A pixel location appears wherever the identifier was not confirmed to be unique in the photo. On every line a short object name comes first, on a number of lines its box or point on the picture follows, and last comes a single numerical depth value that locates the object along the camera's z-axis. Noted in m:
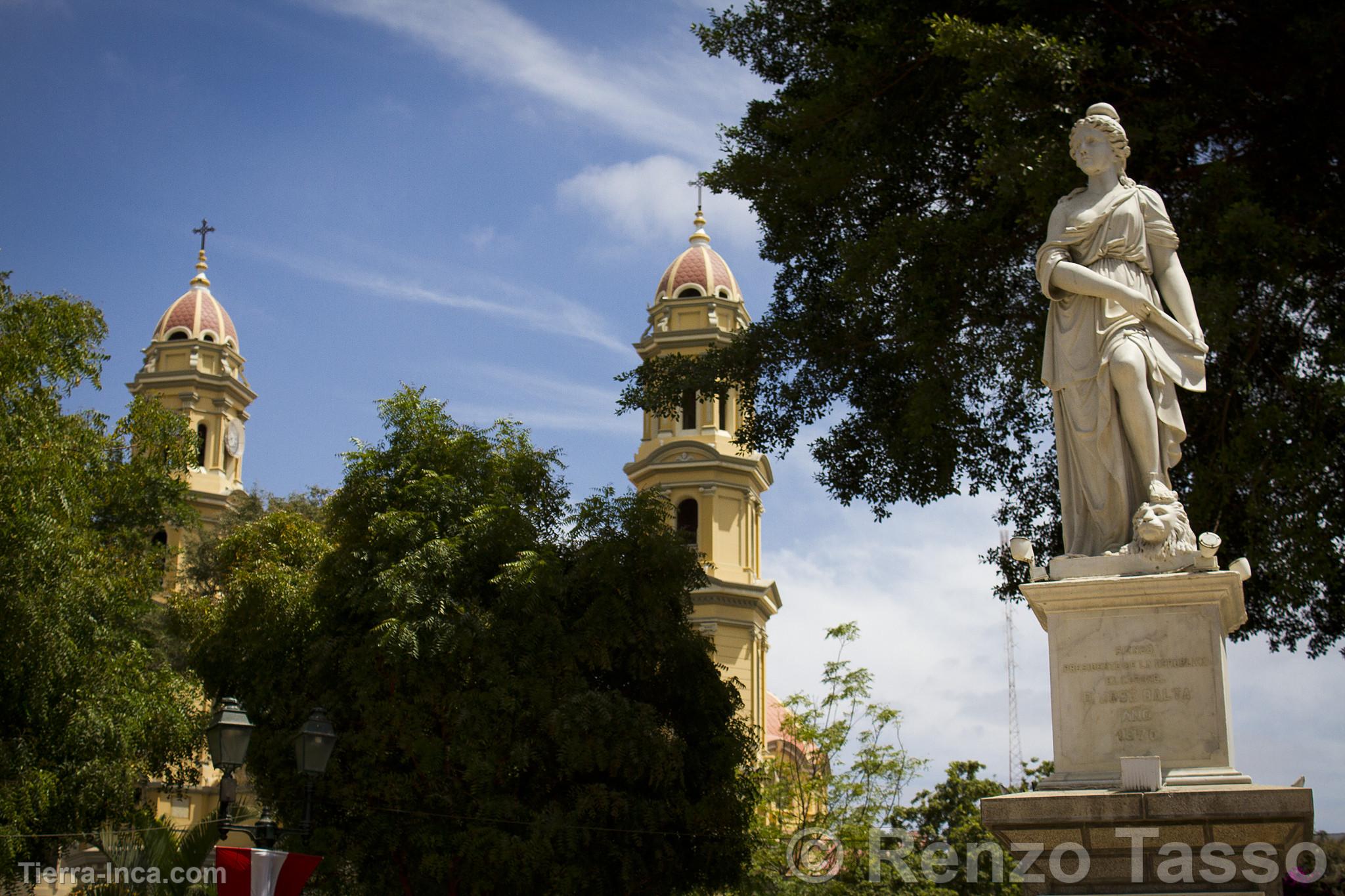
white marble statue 8.37
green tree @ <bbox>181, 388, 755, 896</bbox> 19.70
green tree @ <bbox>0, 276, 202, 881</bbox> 17.61
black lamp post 12.30
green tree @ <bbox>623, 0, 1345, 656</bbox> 14.90
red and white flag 10.76
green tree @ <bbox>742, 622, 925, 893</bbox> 24.81
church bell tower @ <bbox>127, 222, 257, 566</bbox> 53.91
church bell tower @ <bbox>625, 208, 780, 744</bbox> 44.12
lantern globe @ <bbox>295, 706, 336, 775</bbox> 12.95
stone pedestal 7.72
